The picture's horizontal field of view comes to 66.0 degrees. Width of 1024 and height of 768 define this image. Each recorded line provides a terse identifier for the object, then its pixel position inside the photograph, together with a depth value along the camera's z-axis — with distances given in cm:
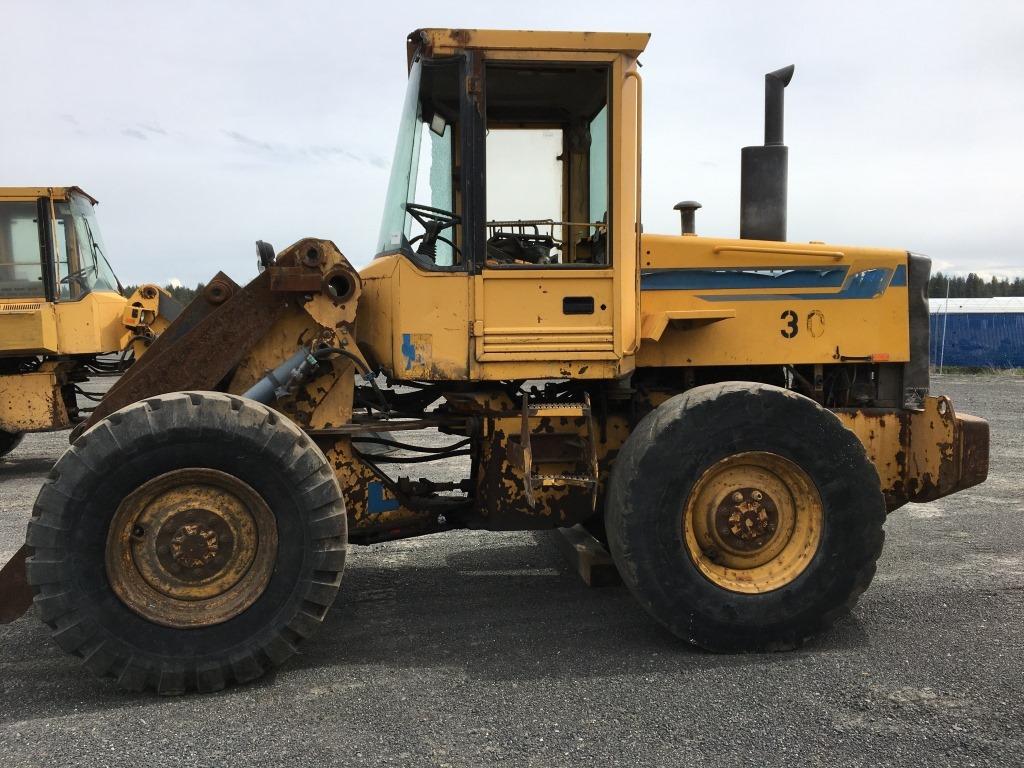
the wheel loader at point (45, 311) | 909
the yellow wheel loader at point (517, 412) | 343
